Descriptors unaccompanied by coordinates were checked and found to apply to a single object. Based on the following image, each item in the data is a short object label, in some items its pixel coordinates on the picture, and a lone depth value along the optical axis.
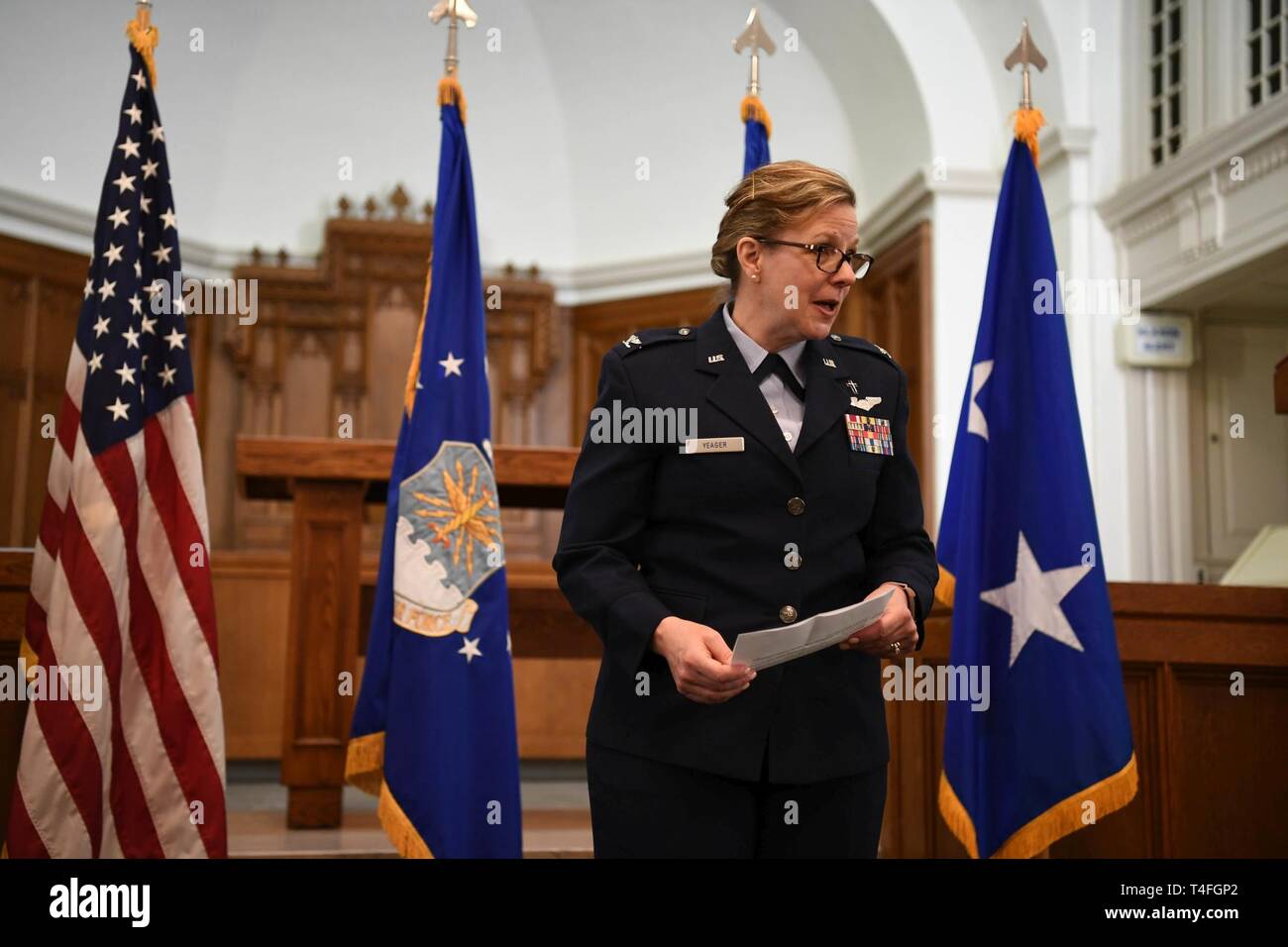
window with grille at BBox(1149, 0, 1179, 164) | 5.47
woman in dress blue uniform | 1.66
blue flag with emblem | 3.57
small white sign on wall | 5.52
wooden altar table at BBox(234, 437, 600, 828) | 4.15
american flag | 3.34
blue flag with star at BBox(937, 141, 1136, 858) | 3.22
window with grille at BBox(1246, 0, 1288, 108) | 4.87
